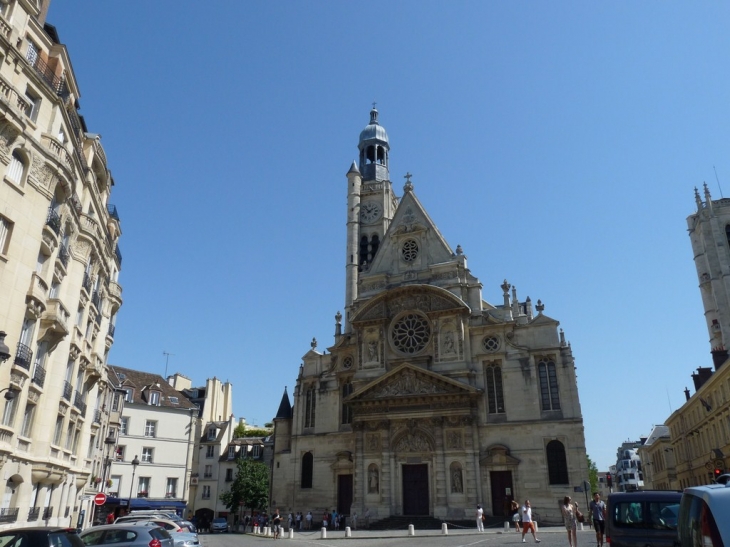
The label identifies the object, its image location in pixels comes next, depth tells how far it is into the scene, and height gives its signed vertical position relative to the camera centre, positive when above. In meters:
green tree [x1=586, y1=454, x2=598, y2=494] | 69.76 +1.99
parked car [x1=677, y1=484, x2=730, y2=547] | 4.65 -0.30
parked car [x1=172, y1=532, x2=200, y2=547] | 13.19 -1.33
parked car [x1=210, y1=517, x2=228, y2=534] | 40.53 -3.04
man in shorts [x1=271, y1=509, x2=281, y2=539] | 27.47 -2.25
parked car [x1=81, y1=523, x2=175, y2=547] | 11.15 -1.04
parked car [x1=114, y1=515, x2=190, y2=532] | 15.76 -1.11
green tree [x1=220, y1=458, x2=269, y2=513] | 42.69 -0.44
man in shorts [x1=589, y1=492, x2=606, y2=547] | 15.19 -0.88
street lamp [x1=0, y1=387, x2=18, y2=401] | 14.45 +2.23
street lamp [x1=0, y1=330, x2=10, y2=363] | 11.10 +2.48
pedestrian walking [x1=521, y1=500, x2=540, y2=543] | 18.51 -1.18
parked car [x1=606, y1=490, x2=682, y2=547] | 9.94 -0.64
